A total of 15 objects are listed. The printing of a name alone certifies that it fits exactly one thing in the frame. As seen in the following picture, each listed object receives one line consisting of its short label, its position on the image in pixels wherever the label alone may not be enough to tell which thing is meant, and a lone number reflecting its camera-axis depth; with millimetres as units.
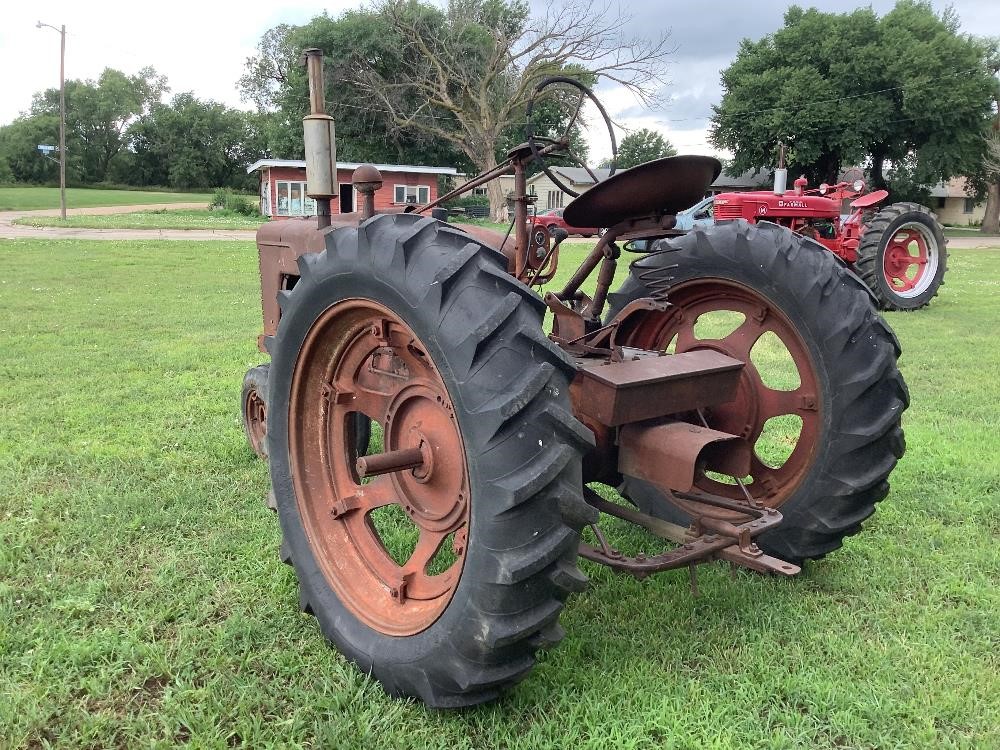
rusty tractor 1946
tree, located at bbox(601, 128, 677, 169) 60741
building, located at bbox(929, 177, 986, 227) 60062
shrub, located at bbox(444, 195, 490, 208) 43672
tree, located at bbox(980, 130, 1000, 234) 39188
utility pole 29044
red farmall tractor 10594
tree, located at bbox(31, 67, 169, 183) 75375
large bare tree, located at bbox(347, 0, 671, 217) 31438
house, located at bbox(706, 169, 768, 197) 44906
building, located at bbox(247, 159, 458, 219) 33306
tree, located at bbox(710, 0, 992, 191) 37469
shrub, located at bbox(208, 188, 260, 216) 38562
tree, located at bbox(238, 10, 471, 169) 39094
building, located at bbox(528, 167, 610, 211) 49203
